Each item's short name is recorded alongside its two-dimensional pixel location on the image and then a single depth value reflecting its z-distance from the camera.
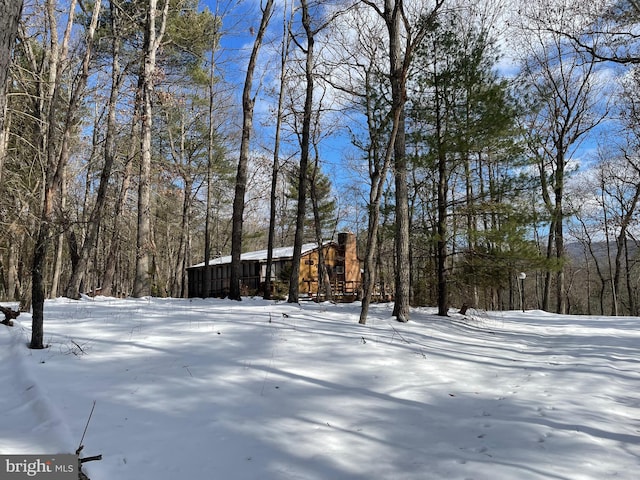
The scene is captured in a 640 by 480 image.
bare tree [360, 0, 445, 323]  9.07
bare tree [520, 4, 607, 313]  19.28
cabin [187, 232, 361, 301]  26.27
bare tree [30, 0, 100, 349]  9.79
